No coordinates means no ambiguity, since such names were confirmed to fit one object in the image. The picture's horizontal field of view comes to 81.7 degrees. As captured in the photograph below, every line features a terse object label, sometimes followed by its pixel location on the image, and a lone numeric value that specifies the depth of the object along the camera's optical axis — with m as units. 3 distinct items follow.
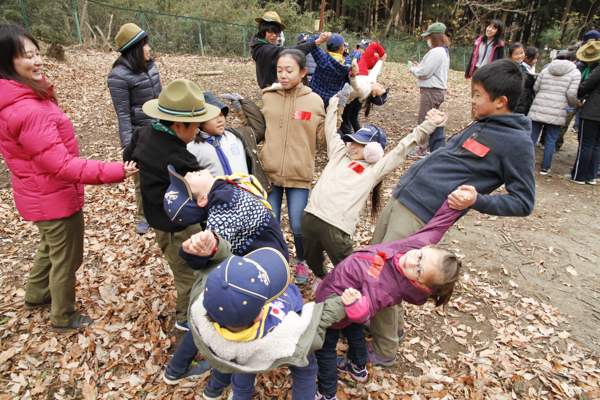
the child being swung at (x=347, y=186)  2.99
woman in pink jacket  2.46
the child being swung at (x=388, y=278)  2.15
